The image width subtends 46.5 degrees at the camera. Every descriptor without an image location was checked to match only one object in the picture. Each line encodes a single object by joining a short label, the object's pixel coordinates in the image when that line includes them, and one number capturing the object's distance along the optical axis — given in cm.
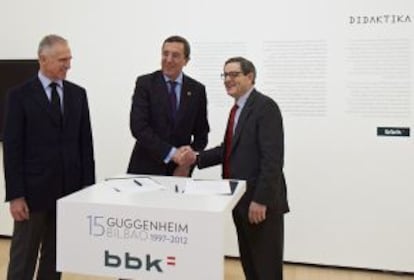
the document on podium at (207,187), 198
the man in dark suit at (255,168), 236
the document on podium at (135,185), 201
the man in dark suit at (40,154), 241
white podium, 169
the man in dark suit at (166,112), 274
